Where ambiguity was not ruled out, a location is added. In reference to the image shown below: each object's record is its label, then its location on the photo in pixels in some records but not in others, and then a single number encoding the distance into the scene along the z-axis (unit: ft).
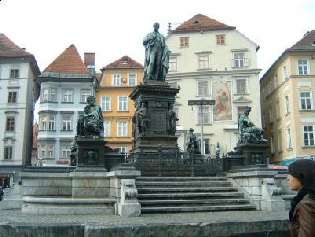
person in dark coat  9.96
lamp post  75.62
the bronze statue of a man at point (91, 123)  44.50
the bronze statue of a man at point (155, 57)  56.85
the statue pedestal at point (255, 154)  47.52
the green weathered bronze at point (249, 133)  48.14
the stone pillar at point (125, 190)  35.35
